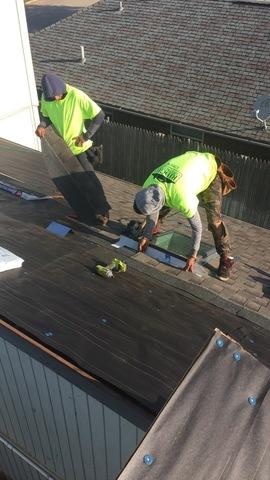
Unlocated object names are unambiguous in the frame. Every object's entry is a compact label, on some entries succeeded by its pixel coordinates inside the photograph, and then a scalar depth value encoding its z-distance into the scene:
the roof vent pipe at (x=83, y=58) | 15.25
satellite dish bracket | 11.25
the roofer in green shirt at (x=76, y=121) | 6.05
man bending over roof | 4.93
